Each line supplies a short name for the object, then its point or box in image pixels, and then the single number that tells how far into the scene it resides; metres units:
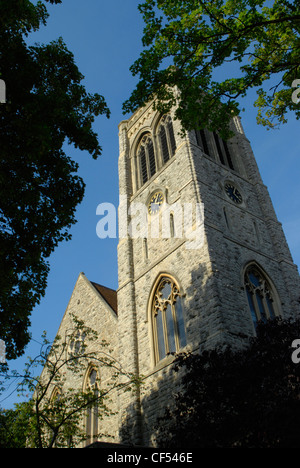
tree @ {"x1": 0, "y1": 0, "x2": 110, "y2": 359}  9.63
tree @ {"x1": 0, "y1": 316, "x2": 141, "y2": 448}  12.65
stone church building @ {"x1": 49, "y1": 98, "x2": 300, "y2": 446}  14.07
